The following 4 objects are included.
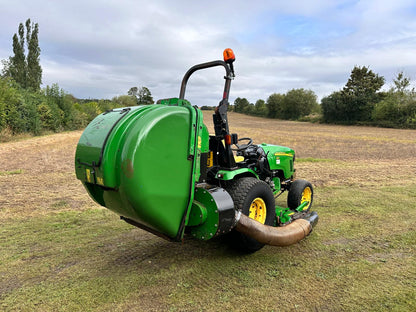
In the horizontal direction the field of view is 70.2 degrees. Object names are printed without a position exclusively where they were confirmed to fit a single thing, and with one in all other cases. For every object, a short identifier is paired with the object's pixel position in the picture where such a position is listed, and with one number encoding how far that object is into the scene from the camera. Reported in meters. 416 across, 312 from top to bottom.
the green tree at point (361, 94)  38.94
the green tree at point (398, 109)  33.84
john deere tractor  2.61
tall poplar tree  32.97
